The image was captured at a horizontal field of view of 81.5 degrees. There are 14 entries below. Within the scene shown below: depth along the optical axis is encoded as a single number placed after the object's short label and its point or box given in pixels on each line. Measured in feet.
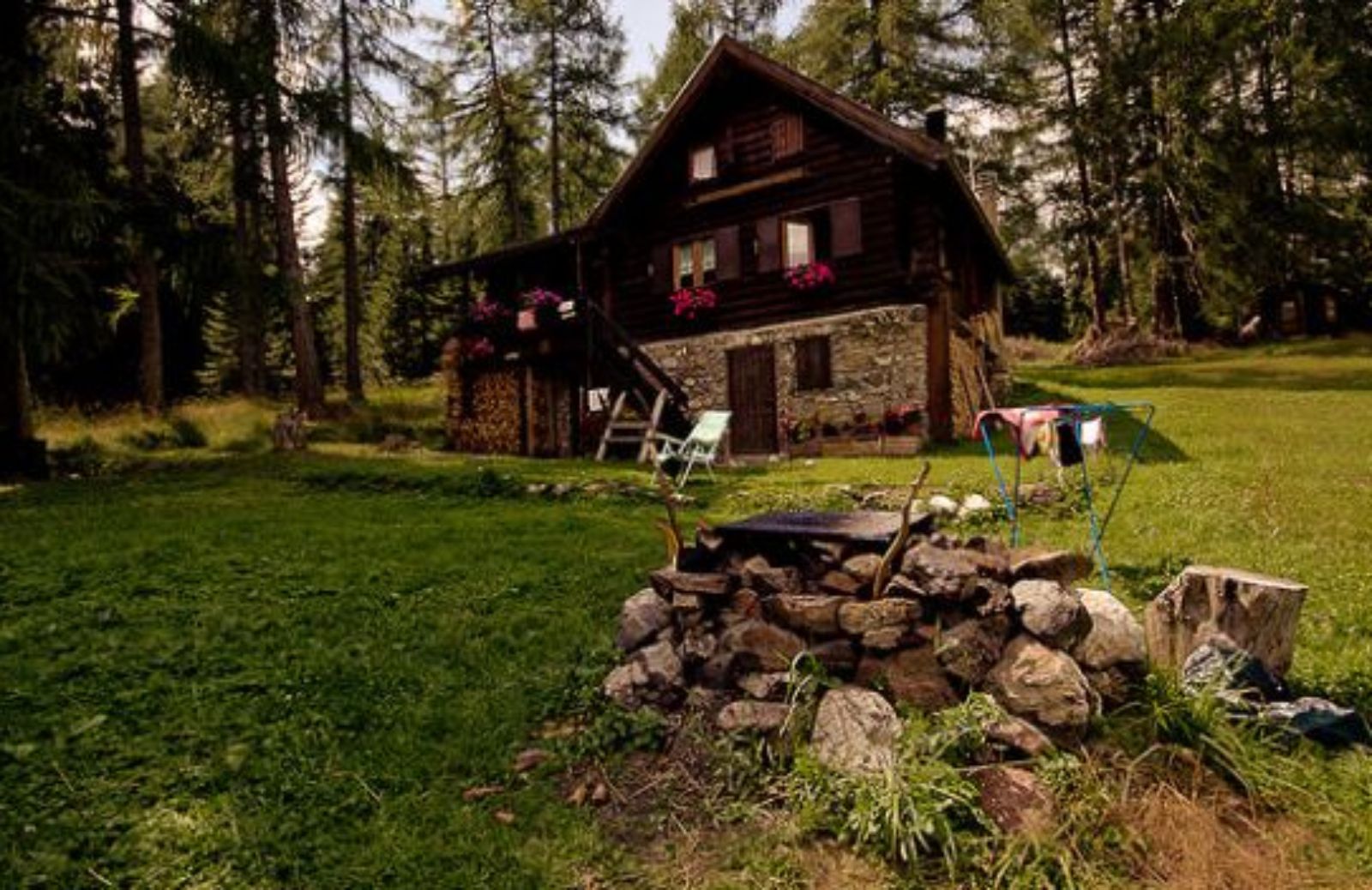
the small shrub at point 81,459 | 43.62
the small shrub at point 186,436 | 52.44
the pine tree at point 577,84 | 84.48
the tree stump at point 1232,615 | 13.53
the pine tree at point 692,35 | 86.63
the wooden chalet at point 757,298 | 50.62
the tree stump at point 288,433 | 50.83
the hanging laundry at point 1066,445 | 20.02
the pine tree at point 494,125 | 84.28
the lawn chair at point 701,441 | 40.68
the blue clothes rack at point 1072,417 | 17.13
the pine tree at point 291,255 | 51.19
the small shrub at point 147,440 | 50.67
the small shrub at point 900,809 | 10.36
